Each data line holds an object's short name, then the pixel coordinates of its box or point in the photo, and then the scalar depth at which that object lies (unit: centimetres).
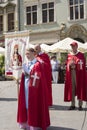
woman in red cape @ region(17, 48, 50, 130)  748
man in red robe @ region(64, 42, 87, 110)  1066
